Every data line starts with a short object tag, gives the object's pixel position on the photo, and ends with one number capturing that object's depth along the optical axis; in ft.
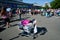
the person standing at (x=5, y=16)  13.94
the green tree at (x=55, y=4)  109.42
